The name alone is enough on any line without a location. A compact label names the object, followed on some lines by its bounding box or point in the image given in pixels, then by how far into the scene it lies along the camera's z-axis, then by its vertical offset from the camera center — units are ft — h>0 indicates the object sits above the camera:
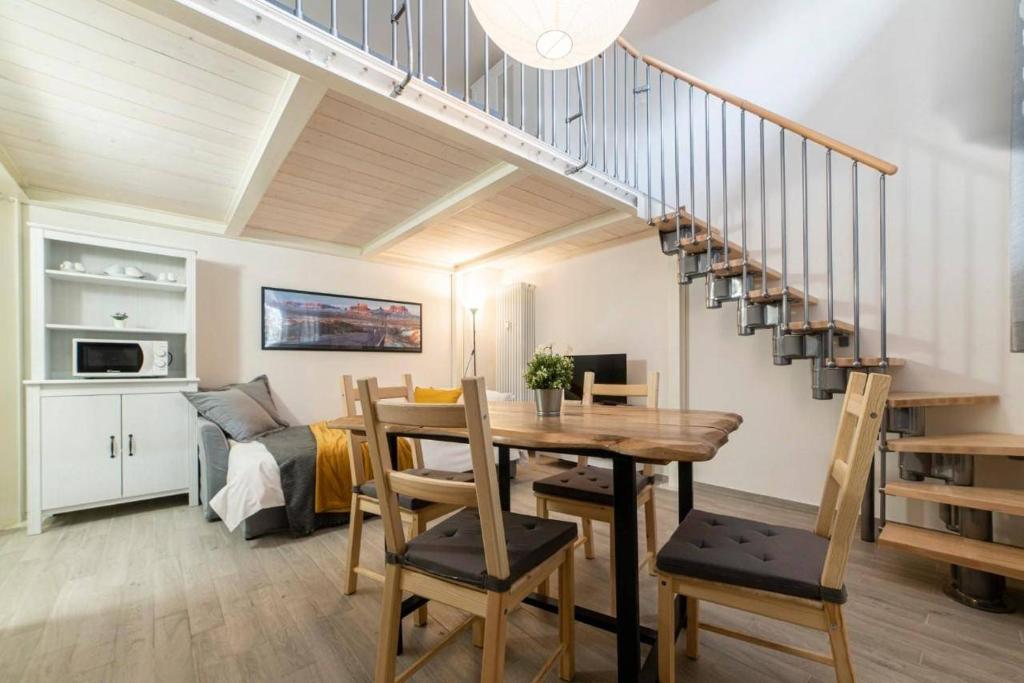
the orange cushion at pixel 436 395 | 12.40 -1.61
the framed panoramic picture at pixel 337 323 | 13.11 +0.64
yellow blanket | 8.64 -2.80
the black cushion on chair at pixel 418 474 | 5.50 -2.14
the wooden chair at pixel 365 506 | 5.55 -2.27
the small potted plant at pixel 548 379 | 5.28 -0.48
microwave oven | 9.38 -0.34
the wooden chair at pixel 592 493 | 5.53 -2.10
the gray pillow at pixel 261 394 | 11.61 -1.44
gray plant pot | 5.28 -0.78
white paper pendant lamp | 4.10 +3.16
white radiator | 15.75 +0.16
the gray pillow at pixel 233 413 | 9.62 -1.66
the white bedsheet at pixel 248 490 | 7.72 -2.75
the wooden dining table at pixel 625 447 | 3.25 -0.90
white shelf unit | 8.77 -1.06
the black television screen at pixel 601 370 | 12.66 -0.91
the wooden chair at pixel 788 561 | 3.25 -1.94
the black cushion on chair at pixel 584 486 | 5.53 -2.04
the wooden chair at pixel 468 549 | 3.26 -1.89
